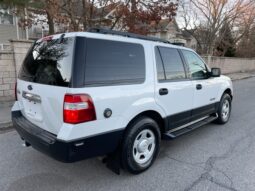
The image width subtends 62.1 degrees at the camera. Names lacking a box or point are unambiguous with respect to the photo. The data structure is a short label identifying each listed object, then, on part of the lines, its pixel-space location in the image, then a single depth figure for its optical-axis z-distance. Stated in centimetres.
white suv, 237
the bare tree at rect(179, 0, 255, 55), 1817
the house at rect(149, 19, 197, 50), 3254
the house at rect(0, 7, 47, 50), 1694
